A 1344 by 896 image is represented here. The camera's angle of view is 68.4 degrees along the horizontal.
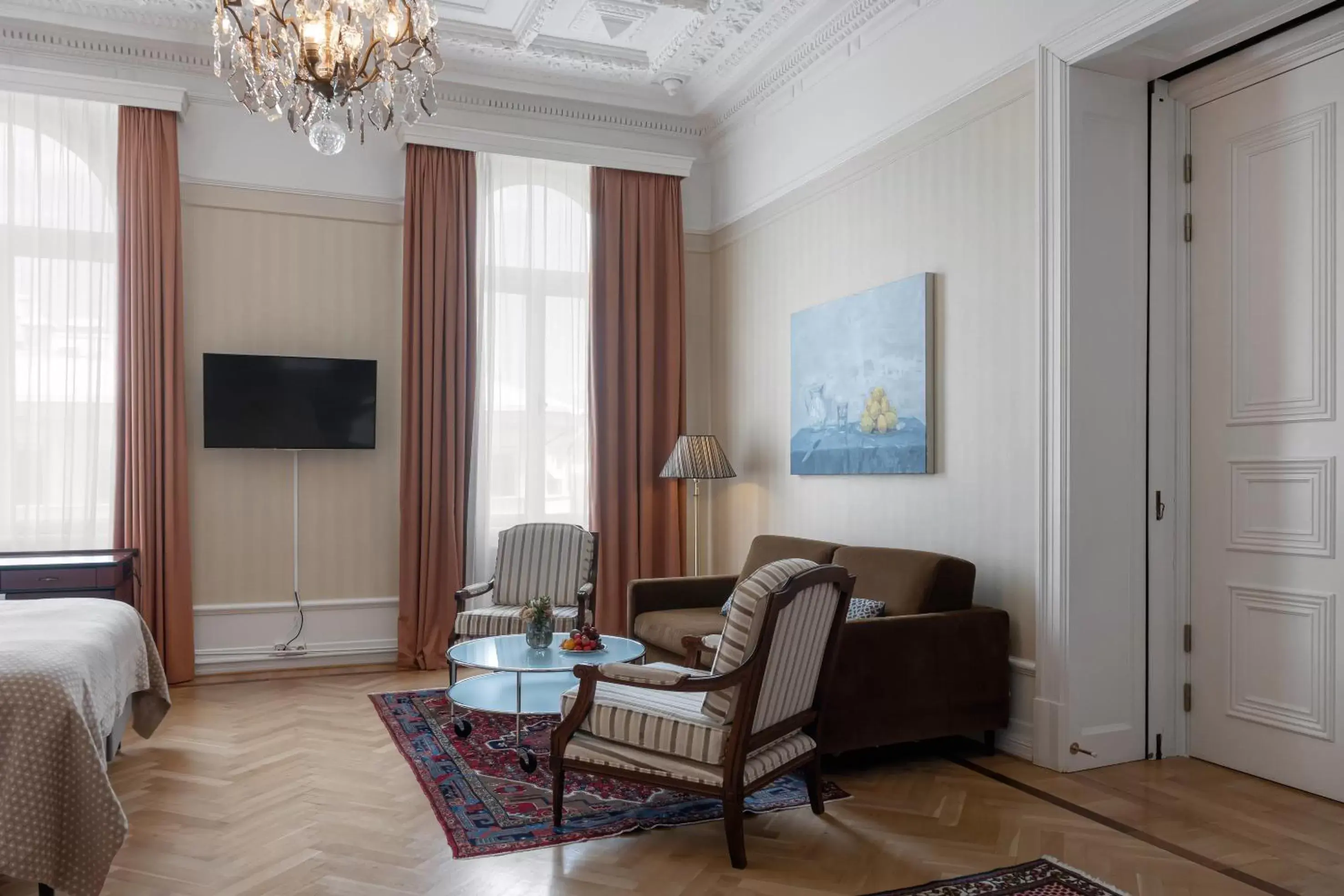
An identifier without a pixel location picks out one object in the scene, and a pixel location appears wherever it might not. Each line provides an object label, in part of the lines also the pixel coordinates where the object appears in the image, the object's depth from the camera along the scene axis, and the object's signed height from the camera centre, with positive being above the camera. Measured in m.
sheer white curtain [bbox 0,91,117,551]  5.41 +0.69
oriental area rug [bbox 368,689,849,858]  3.20 -1.25
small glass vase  4.24 -0.80
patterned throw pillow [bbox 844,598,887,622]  4.11 -0.67
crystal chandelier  3.17 +1.30
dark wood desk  4.78 -0.64
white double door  3.49 +0.08
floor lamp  6.00 -0.08
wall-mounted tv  5.64 +0.26
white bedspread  2.51 -0.87
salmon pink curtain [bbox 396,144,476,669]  6.01 +0.26
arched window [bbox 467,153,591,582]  6.33 +0.64
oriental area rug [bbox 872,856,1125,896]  2.76 -1.24
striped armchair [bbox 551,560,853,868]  2.94 -0.82
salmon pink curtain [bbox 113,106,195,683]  5.49 +0.33
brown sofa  3.76 -0.84
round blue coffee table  3.97 -0.98
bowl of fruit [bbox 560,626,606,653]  4.21 -0.83
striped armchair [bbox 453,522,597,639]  5.63 -0.68
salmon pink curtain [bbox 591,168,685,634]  6.52 +0.48
